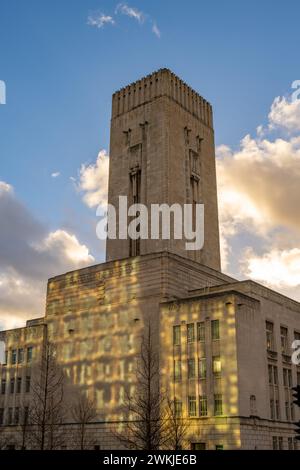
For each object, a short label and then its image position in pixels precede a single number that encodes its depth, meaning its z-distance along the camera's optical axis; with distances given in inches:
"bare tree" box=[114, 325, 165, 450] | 1850.4
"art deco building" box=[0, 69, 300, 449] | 1895.9
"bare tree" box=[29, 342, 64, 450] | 2201.0
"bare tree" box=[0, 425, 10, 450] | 2369.8
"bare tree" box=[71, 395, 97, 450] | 2127.2
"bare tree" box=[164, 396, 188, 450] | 1816.9
